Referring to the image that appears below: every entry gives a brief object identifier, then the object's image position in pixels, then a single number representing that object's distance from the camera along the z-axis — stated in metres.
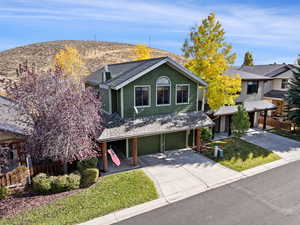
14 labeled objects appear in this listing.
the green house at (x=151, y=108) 13.33
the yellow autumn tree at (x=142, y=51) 30.05
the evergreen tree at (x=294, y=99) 20.61
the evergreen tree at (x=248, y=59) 54.92
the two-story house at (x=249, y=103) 20.19
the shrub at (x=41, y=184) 10.05
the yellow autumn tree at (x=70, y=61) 33.59
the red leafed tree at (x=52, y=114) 10.17
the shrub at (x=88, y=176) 10.88
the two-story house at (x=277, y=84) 26.23
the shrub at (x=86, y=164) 11.40
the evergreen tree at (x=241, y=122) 15.24
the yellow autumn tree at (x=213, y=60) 15.95
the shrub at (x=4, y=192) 9.59
